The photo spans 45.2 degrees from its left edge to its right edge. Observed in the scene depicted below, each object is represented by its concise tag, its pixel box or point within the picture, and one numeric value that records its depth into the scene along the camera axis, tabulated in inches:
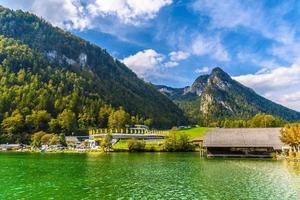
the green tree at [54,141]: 5592.0
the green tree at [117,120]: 7322.8
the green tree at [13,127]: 6087.6
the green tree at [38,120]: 6461.6
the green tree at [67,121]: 6545.3
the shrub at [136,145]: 4753.9
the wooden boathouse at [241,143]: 3641.7
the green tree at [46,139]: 5705.2
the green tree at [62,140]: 5684.1
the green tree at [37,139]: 5733.3
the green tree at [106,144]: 4927.4
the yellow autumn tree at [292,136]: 3277.6
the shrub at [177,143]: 4722.0
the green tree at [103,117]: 7562.5
